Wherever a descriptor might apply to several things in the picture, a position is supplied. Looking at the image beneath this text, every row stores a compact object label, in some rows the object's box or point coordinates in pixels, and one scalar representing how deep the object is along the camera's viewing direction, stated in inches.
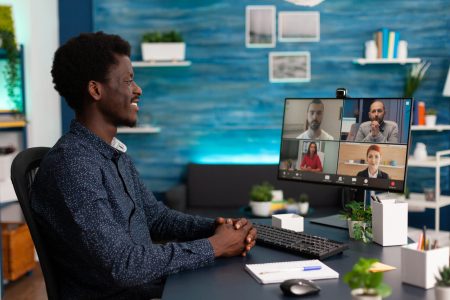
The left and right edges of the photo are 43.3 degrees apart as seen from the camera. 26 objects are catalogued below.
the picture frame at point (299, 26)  200.8
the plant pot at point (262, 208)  161.3
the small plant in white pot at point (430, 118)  194.2
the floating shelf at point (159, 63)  191.3
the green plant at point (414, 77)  197.8
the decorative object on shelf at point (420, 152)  191.3
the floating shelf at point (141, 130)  193.7
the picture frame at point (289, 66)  201.5
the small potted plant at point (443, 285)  49.0
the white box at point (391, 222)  74.3
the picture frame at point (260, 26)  200.4
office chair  66.4
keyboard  69.4
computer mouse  54.8
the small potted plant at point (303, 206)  166.8
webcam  89.4
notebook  60.5
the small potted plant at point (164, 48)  191.9
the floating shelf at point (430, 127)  192.4
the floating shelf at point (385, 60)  194.1
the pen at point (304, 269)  62.5
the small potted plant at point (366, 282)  43.2
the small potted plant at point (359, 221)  77.9
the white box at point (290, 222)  85.1
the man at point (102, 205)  62.6
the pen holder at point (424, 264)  56.7
